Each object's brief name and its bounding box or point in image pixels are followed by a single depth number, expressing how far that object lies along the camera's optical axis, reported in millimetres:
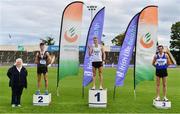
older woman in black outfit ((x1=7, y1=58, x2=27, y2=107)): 11789
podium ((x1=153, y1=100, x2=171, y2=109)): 12055
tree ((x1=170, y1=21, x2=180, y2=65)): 80938
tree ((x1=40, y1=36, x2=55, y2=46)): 108188
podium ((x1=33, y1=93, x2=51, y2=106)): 12188
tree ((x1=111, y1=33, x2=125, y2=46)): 107169
